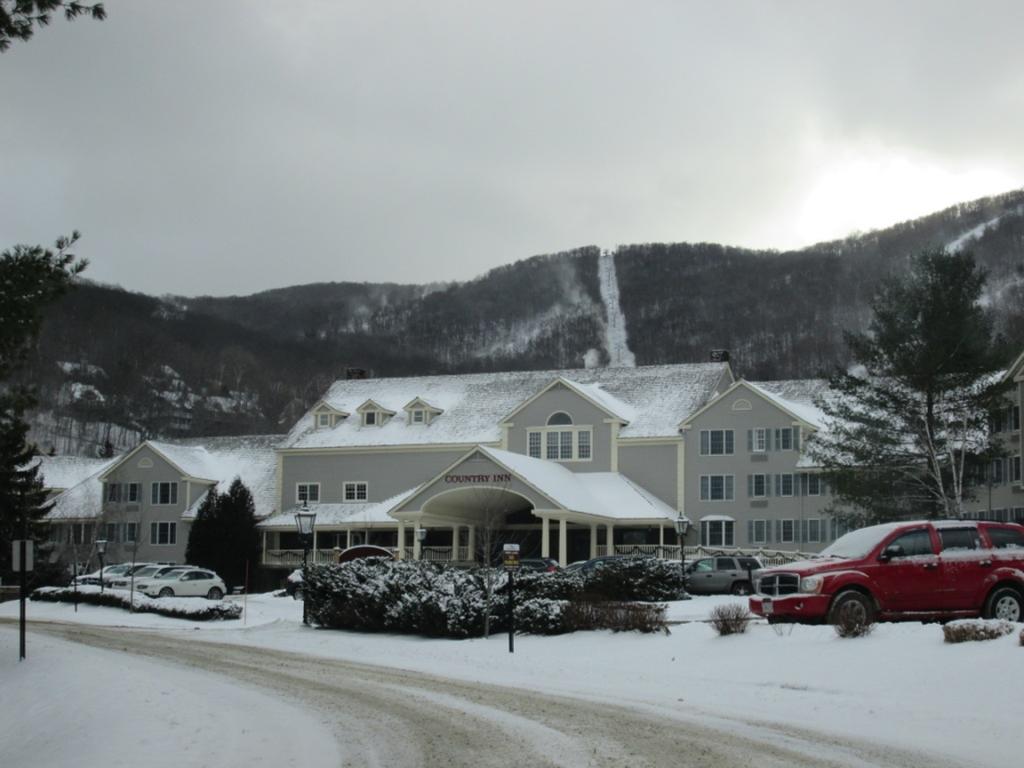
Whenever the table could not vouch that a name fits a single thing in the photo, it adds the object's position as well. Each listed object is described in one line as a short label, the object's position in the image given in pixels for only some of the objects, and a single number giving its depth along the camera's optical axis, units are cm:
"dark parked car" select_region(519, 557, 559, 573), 4266
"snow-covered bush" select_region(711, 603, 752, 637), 2194
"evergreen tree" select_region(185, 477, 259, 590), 6231
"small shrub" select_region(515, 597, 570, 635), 2742
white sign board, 2427
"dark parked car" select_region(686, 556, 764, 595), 4047
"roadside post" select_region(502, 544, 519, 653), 2544
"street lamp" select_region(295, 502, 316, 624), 3509
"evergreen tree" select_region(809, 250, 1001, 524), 4519
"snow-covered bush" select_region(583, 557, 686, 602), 3181
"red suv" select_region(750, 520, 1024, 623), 2136
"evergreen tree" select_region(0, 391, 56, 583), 1800
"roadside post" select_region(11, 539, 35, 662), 2425
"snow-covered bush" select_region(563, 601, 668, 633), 2491
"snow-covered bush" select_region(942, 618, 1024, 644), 1795
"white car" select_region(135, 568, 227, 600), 4844
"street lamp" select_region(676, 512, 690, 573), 4165
